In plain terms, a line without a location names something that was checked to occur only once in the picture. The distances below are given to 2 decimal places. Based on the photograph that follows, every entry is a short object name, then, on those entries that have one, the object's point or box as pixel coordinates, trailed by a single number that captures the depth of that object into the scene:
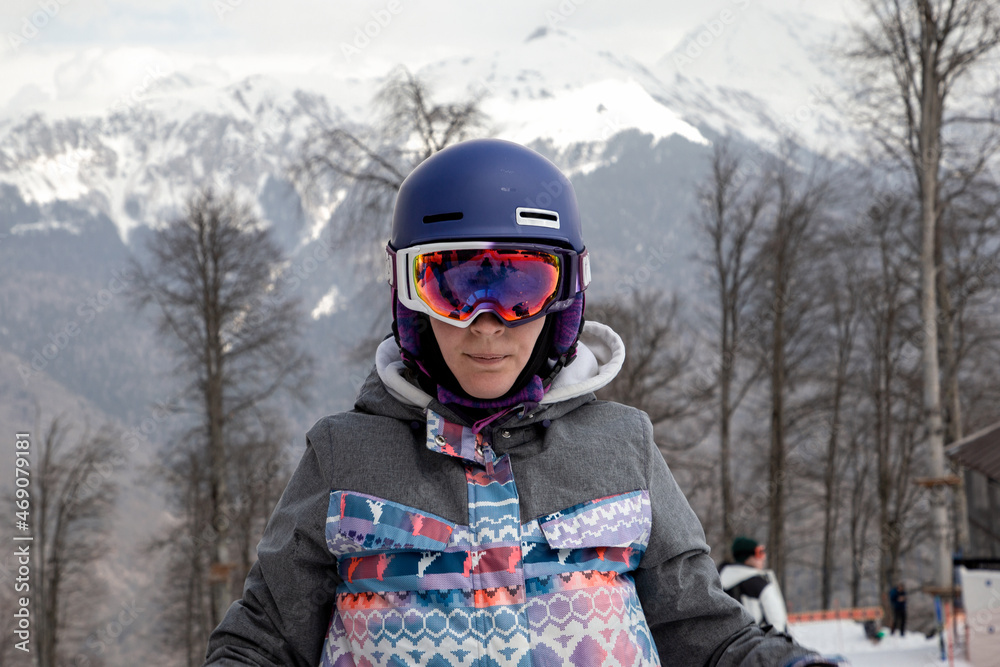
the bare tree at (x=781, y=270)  17.09
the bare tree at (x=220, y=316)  14.27
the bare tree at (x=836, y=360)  22.70
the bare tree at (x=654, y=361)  15.10
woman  1.49
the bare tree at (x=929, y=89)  10.72
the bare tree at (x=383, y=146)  9.59
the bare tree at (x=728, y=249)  17.42
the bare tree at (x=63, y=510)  17.91
